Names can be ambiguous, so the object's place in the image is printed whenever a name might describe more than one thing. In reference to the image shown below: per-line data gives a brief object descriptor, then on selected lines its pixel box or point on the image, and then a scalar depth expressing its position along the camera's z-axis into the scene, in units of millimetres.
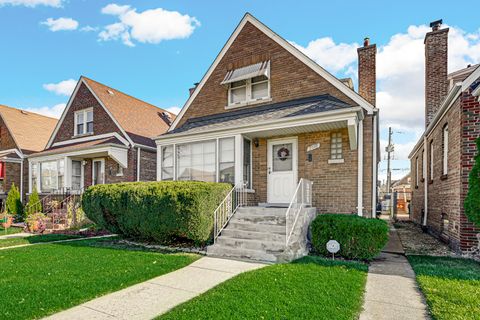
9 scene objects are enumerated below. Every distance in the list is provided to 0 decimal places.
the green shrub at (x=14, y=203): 15781
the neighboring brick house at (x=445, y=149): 7070
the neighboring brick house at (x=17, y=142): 18172
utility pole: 28956
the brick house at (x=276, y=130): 8547
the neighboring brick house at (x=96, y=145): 14180
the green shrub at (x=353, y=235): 6438
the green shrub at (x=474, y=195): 6070
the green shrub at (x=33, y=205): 13841
